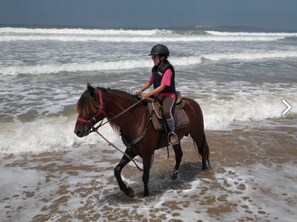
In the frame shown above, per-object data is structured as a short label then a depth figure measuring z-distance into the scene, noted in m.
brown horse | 4.70
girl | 5.17
